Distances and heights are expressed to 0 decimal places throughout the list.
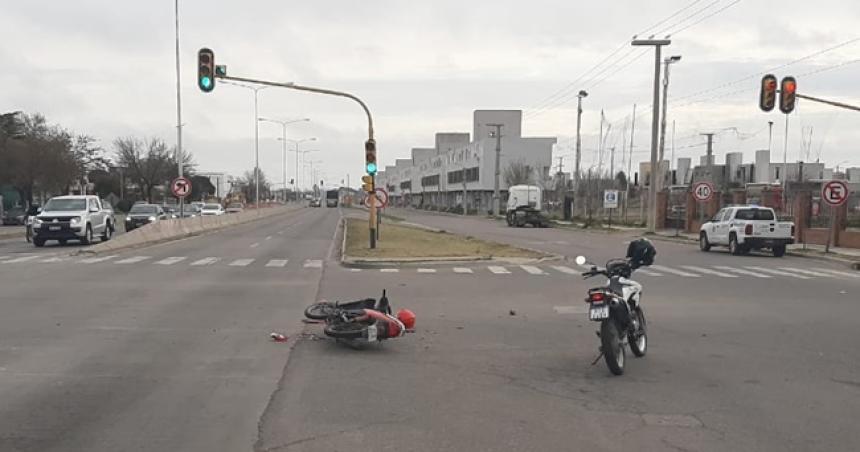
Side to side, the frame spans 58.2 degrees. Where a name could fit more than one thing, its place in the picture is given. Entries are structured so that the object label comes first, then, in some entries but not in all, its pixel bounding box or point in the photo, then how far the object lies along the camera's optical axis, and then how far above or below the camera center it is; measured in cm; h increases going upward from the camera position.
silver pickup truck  2961 -171
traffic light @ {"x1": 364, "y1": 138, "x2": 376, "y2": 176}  2662 +98
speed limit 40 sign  3822 -11
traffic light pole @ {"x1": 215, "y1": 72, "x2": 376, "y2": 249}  2659 +260
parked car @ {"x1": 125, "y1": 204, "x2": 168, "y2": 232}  4122 -203
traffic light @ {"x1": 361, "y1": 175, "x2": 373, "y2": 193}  2823 -2
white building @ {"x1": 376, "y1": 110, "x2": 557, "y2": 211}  11169 +342
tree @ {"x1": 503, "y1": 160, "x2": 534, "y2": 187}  10244 +152
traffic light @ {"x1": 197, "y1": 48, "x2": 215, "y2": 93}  2407 +343
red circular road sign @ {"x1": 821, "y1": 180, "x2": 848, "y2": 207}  2747 -2
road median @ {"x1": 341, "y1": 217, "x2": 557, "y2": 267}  2275 -230
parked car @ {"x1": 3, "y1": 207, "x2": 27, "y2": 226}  5888 -316
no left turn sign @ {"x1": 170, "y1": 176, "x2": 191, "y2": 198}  3609 -39
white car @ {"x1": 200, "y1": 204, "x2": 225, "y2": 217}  6239 -256
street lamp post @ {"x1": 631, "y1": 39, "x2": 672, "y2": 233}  4322 +383
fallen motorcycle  920 -169
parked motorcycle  803 -129
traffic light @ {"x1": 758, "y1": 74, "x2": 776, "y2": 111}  2631 +331
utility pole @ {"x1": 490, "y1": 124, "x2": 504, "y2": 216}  8392 -55
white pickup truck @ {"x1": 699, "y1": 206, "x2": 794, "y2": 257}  2841 -150
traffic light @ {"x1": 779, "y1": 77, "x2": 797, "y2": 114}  2603 +327
